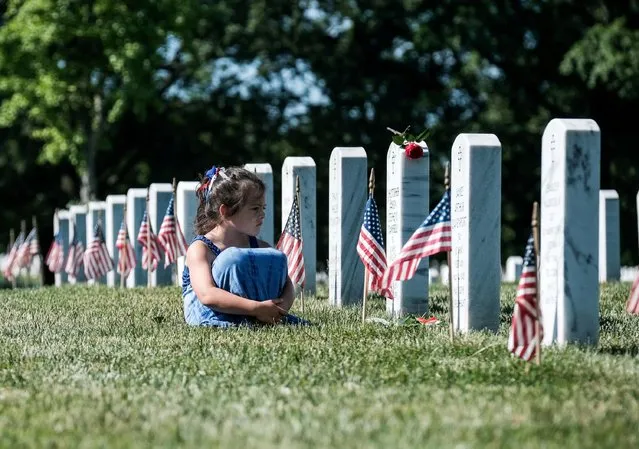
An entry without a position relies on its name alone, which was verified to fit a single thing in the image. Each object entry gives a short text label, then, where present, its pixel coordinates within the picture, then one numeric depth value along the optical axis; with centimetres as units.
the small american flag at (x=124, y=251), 1958
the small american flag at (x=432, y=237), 929
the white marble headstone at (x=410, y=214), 1227
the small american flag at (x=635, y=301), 802
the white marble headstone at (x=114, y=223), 2181
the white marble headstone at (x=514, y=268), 2697
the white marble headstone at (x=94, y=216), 2377
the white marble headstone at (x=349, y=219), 1370
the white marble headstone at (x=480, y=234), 1037
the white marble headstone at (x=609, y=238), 2008
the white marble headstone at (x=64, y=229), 2680
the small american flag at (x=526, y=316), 766
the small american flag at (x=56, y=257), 2597
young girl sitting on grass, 990
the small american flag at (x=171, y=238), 1745
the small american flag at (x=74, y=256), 2439
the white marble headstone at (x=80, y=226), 2547
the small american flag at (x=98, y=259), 2109
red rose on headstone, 1212
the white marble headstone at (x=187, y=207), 1777
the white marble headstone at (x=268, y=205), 1589
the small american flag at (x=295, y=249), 1299
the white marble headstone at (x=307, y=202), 1524
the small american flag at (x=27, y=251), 2700
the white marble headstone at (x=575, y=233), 866
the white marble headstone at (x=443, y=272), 3166
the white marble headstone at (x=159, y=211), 1959
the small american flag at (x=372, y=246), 1168
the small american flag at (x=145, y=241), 1878
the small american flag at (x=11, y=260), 2781
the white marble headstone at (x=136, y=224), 2061
